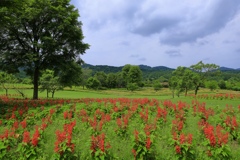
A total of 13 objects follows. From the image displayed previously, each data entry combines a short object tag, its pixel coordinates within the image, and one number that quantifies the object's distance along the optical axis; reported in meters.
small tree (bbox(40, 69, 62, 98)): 34.59
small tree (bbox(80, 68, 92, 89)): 129.55
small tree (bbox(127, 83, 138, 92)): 79.88
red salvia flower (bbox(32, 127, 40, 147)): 6.02
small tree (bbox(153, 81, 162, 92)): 86.38
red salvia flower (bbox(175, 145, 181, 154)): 6.05
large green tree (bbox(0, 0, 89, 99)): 20.97
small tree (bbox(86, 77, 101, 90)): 93.00
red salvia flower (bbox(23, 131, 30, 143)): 6.16
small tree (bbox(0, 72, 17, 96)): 33.75
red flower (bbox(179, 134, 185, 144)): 6.23
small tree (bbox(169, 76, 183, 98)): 49.51
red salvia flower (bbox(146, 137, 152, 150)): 6.10
